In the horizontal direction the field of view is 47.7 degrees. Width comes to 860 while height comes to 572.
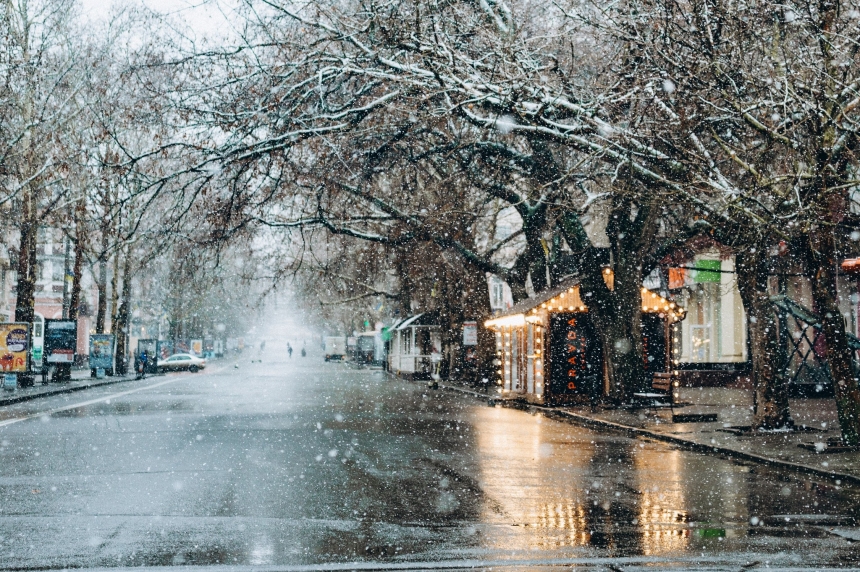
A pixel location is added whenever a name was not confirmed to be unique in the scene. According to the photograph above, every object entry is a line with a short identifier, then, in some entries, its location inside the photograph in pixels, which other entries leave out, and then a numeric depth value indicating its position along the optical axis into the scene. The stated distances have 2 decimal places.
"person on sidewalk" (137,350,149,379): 56.04
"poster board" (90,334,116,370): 50.38
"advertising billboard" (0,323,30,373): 35.75
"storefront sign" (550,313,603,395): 28.30
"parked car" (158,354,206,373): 69.75
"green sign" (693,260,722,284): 36.59
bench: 23.12
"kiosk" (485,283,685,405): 27.64
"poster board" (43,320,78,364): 42.19
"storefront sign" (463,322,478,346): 42.47
